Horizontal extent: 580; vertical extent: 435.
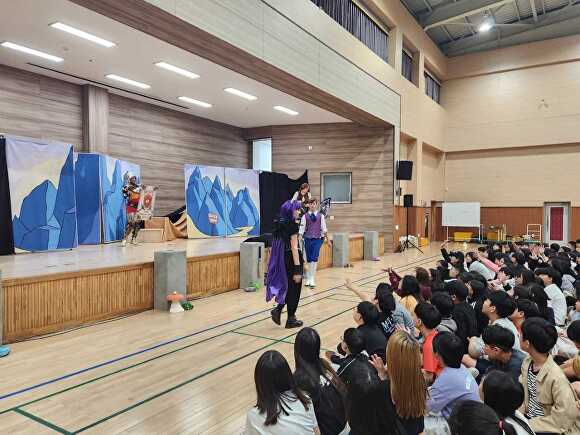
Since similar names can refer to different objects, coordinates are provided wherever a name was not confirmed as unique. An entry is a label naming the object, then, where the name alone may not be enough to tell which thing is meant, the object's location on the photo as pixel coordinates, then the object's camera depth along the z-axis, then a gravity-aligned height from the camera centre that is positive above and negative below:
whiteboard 17.77 -0.26
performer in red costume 8.83 +0.00
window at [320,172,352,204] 13.88 +0.69
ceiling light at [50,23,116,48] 6.81 +2.85
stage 4.33 -0.95
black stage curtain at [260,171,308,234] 13.40 +0.48
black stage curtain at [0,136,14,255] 6.93 -0.12
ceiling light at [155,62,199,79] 8.52 +2.82
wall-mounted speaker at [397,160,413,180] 13.40 +1.21
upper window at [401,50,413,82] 15.27 +5.15
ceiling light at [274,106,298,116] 11.81 +2.75
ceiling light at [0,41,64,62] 7.53 +2.83
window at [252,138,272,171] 15.04 +1.88
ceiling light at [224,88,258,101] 10.23 +2.80
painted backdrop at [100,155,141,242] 9.01 +0.19
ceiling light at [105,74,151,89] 9.24 +2.81
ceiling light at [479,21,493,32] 15.44 +6.60
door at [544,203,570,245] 16.75 -0.55
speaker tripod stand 14.01 -1.27
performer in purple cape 4.69 -0.64
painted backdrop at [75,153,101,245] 8.63 +0.16
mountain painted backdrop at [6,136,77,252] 7.07 +0.20
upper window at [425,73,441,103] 17.50 +5.08
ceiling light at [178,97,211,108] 11.07 +2.79
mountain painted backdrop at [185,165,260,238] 11.27 +0.14
